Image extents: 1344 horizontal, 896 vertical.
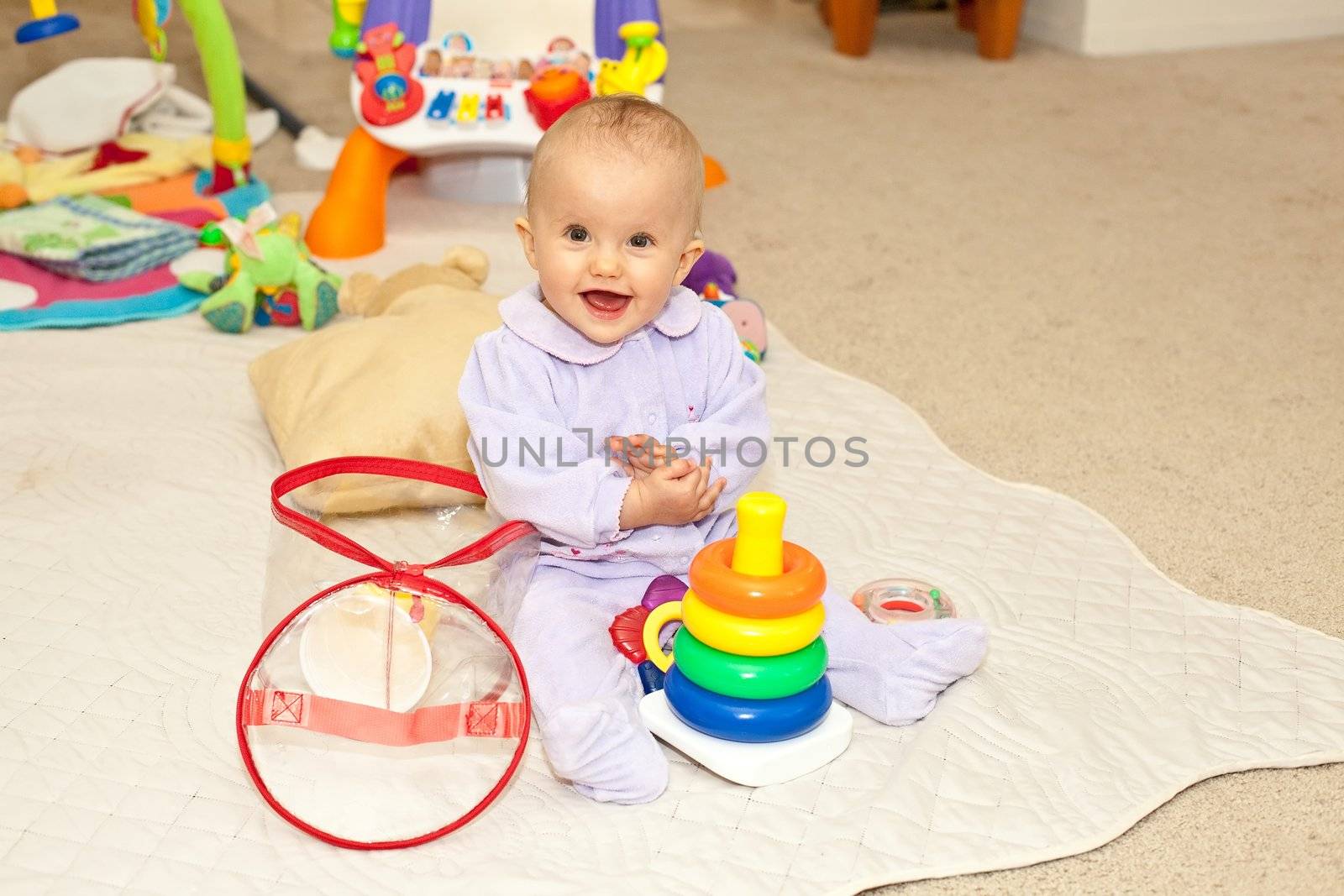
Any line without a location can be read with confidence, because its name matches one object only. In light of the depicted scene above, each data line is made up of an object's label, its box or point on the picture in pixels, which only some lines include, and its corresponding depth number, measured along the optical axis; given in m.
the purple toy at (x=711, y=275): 1.66
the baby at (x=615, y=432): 1.01
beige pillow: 1.30
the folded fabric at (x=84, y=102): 2.14
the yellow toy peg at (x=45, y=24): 1.82
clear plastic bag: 0.97
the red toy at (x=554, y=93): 1.89
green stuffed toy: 1.66
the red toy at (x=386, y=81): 1.92
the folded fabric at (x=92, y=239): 1.79
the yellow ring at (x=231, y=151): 2.04
